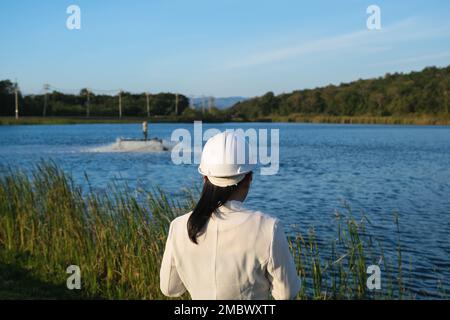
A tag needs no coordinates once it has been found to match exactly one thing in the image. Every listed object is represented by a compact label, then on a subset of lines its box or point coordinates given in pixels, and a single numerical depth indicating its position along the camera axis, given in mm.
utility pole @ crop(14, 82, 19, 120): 97906
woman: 2508
